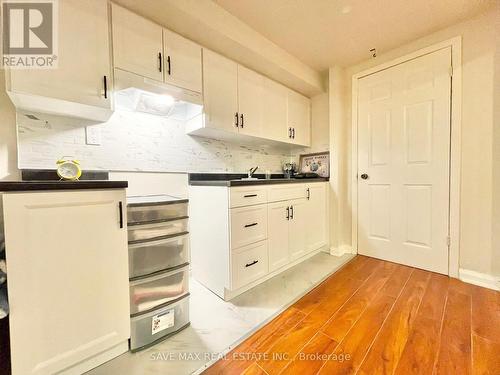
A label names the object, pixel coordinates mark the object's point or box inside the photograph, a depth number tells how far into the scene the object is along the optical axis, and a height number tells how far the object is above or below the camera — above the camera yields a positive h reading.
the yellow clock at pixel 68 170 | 1.13 +0.08
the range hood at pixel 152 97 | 1.35 +0.64
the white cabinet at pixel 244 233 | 1.58 -0.46
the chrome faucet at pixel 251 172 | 2.38 +0.10
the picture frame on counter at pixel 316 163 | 2.67 +0.22
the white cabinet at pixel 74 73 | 1.07 +0.62
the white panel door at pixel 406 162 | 1.94 +0.17
